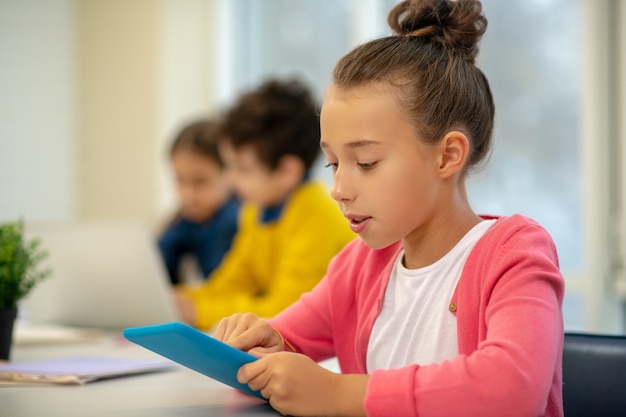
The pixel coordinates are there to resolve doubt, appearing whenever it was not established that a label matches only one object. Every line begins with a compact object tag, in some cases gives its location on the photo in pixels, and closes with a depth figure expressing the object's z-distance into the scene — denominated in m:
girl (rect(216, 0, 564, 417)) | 0.80
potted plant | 1.35
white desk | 0.94
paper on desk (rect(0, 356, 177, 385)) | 1.16
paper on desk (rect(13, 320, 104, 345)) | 1.61
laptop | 1.87
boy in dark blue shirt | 2.62
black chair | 1.03
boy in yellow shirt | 1.96
